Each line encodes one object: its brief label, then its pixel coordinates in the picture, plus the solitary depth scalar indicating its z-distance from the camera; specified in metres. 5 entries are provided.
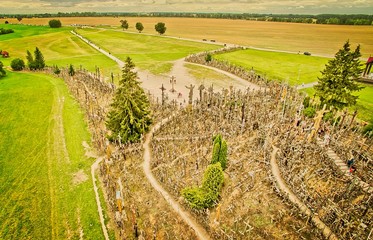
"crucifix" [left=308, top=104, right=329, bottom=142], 23.75
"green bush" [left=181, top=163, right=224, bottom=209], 17.58
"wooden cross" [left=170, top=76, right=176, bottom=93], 42.62
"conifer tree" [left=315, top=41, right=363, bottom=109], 27.33
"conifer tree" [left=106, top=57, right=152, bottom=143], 25.67
